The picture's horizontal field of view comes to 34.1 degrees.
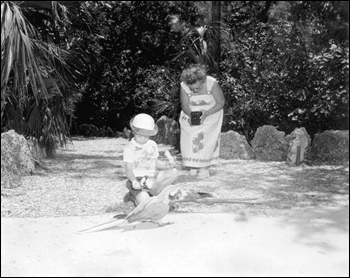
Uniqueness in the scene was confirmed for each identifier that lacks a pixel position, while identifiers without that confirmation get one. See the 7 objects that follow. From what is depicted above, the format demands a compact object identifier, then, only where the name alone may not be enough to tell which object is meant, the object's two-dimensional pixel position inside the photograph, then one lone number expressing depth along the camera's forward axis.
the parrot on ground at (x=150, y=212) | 3.86
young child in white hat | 4.09
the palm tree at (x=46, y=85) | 6.35
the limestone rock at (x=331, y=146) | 7.47
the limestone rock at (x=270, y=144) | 7.76
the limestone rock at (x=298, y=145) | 7.27
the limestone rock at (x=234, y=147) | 7.84
